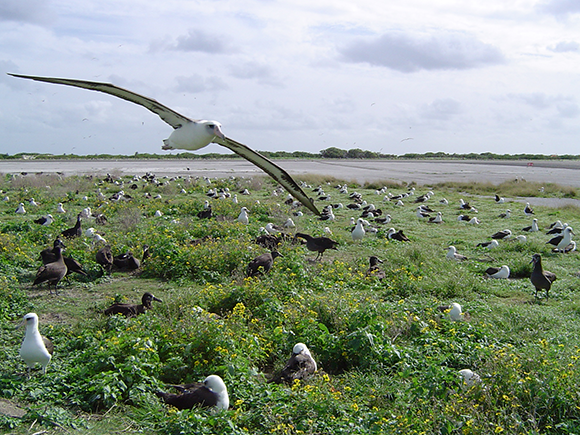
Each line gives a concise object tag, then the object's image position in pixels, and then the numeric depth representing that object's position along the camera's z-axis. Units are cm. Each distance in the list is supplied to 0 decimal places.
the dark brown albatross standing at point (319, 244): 1186
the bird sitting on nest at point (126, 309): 738
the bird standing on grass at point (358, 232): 1456
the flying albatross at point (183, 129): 598
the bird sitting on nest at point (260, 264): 939
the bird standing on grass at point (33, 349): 557
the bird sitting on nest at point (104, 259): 1020
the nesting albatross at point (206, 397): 492
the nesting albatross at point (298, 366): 561
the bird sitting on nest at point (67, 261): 963
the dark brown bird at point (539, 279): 953
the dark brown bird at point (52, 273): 875
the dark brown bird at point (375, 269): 991
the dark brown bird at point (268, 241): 1189
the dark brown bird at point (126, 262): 1057
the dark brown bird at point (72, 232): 1287
